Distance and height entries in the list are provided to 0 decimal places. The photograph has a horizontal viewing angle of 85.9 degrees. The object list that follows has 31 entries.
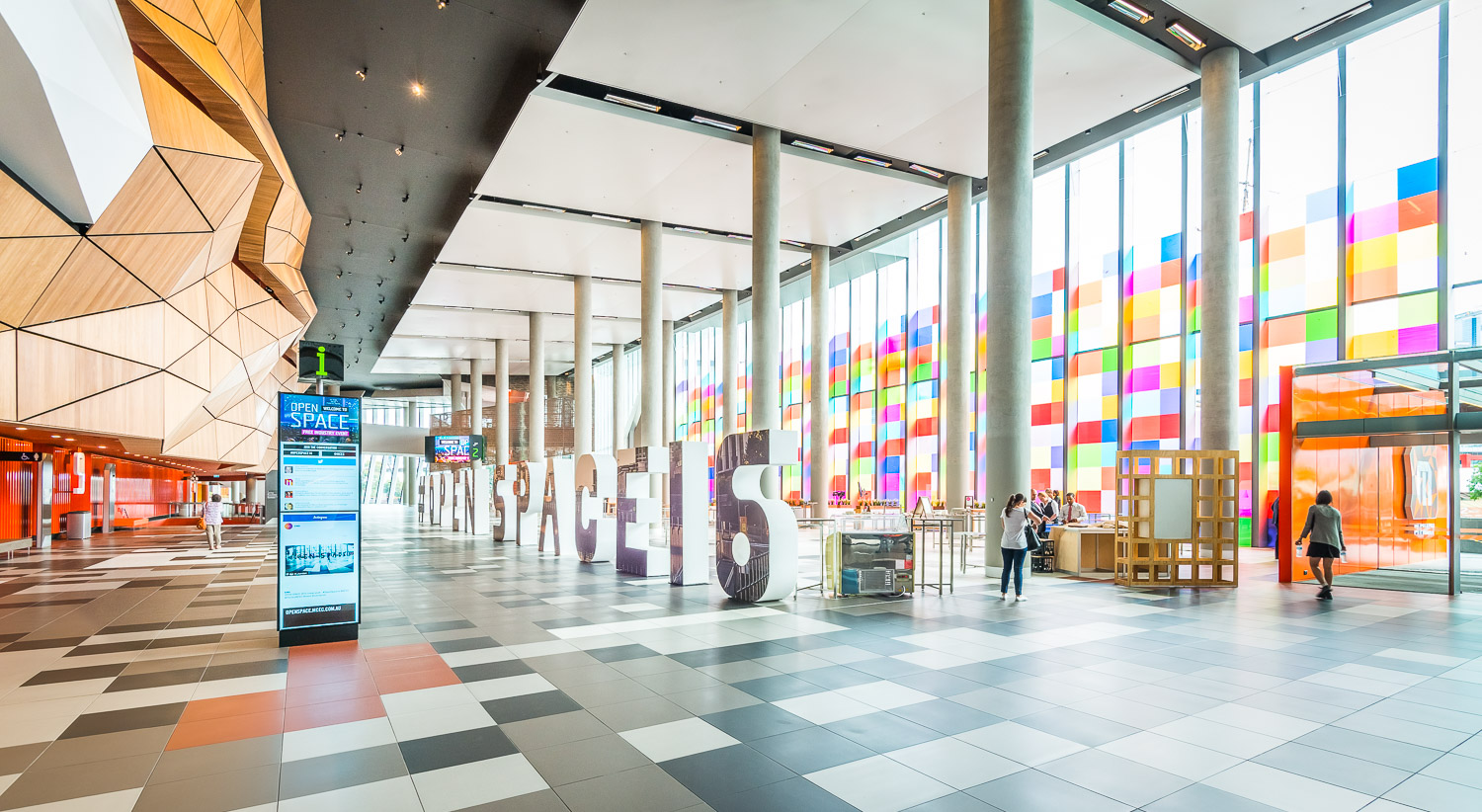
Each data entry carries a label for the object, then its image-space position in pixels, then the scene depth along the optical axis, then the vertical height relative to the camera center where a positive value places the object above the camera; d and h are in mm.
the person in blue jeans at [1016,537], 10320 -1544
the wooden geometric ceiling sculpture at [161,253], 9523 +2215
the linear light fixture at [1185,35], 14742 +7208
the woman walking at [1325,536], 10523 -1574
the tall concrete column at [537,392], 32969 +1140
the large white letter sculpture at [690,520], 12336 -1577
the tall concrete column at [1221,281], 14859 +2618
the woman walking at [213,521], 20281 -2638
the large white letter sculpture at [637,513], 13578 -1677
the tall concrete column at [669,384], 38969 +1735
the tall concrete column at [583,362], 29344 +2118
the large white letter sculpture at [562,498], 18016 -1820
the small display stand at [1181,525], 11789 -1577
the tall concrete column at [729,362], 31891 +2306
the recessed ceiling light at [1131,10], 14164 +7333
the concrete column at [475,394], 44734 +1413
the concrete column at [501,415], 40781 +179
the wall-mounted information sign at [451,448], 34625 -1315
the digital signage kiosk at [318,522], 7770 -1041
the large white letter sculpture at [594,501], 15727 -1663
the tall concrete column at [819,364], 27344 +1911
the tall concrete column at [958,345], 21406 +2022
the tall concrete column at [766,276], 18844 +3544
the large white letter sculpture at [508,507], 21875 -2441
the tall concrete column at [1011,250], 13547 +2910
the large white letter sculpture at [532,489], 20922 -1886
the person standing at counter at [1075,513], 16859 -1990
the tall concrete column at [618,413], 41344 +287
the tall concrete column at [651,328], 24797 +2834
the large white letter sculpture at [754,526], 10117 -1405
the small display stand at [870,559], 10531 -1877
